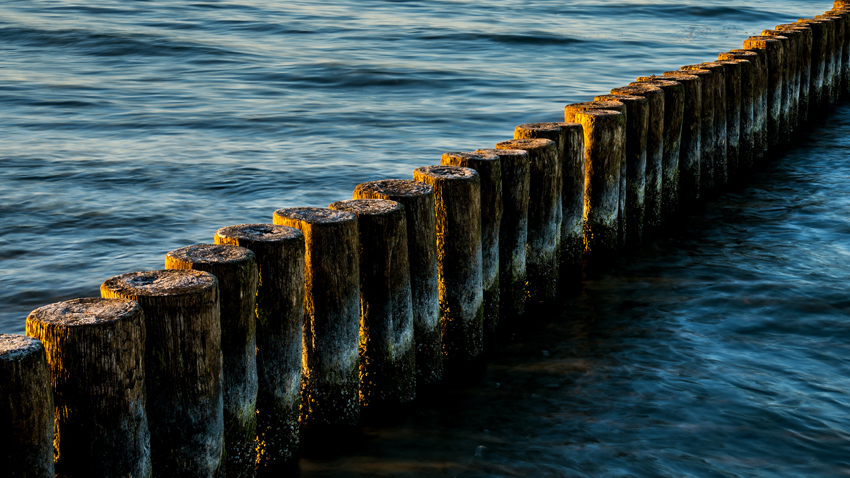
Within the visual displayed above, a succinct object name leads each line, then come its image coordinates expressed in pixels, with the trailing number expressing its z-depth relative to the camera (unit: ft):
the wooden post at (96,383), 19.15
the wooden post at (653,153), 46.62
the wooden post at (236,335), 23.16
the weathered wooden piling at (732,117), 57.11
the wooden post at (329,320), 26.58
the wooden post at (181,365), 21.01
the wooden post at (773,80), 65.41
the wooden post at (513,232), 35.01
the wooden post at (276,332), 24.68
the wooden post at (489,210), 33.50
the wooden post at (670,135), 48.96
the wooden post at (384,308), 28.40
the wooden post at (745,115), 59.98
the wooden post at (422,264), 29.76
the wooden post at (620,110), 43.80
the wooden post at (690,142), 51.39
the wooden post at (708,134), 53.67
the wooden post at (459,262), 31.81
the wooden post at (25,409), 17.80
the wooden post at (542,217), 36.99
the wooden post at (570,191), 39.42
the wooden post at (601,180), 42.04
